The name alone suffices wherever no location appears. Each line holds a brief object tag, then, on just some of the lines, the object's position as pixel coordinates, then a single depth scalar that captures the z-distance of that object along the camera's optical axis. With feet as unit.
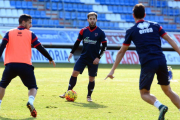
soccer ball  59.67
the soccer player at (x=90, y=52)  62.23
